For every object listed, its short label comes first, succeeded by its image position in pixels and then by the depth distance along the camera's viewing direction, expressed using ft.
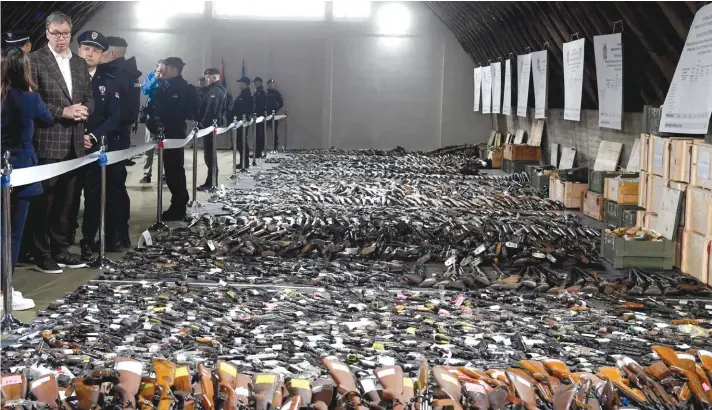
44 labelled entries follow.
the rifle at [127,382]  11.44
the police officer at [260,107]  66.69
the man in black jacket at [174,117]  30.30
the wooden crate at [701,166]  22.74
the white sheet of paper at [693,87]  24.62
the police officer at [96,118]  23.47
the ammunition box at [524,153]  55.01
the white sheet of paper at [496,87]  64.28
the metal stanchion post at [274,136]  70.77
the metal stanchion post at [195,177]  35.04
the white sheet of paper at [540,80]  49.34
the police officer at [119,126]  24.25
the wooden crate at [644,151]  27.30
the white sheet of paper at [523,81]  53.67
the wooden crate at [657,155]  25.58
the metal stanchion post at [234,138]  47.29
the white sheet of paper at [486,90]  68.69
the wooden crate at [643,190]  27.45
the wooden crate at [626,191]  29.84
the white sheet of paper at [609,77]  35.83
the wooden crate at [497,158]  59.21
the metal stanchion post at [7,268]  16.40
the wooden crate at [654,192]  26.11
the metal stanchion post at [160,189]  28.14
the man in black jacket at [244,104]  58.43
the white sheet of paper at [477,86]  73.92
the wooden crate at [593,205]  34.01
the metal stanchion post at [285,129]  76.75
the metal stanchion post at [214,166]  40.22
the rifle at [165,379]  11.44
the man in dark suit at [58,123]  20.38
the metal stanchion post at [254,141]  55.03
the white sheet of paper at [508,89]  60.31
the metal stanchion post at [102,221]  22.26
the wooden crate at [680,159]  24.09
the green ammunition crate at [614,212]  29.53
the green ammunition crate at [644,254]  24.40
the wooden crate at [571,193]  37.32
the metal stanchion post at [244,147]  51.62
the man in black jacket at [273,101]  72.43
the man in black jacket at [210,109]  41.65
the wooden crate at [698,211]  22.70
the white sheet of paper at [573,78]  41.34
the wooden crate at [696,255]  22.63
